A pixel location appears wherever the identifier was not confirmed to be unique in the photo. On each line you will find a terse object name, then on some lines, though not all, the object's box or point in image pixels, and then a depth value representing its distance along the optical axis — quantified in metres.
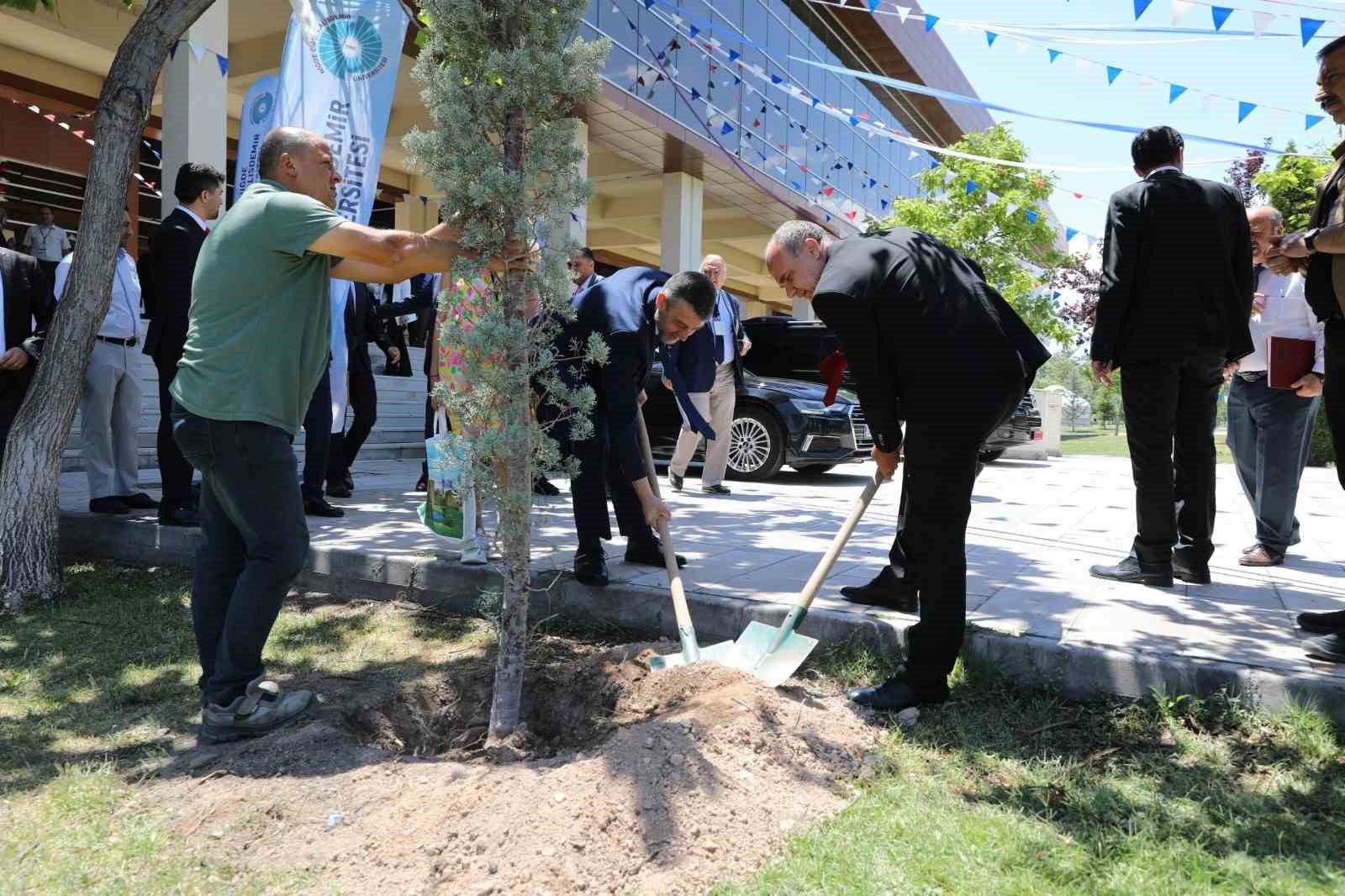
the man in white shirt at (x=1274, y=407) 4.71
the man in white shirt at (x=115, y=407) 5.57
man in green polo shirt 2.72
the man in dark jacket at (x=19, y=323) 5.00
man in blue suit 3.90
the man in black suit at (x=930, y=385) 3.01
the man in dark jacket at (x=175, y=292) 5.21
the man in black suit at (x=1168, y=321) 3.99
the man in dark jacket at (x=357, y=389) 6.94
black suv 11.04
